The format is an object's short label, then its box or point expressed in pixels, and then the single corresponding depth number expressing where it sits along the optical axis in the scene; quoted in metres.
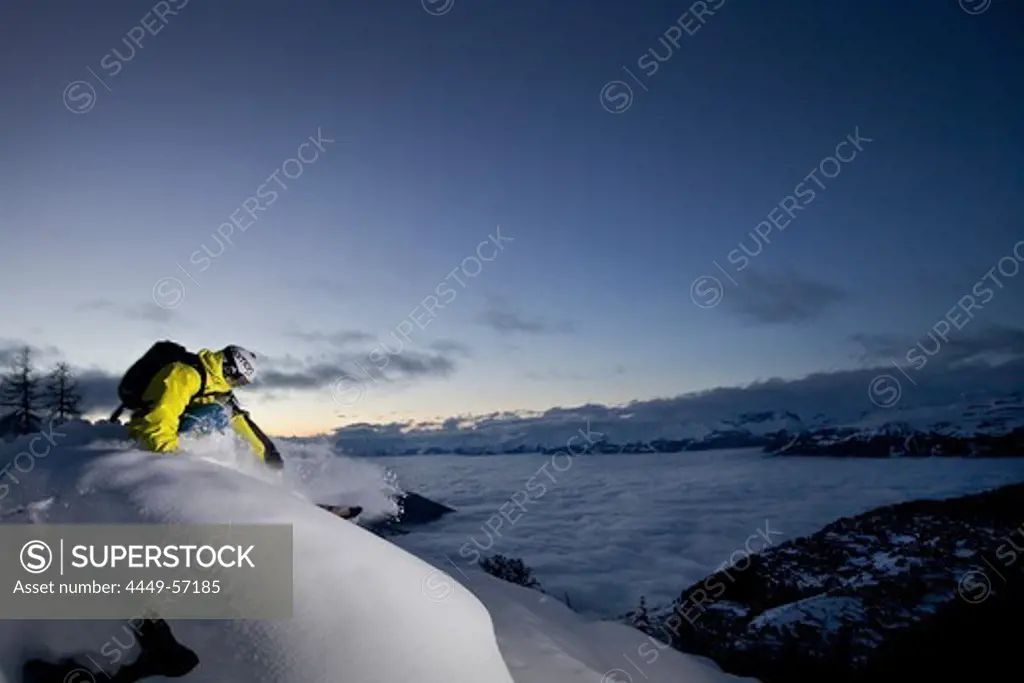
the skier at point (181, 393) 4.69
